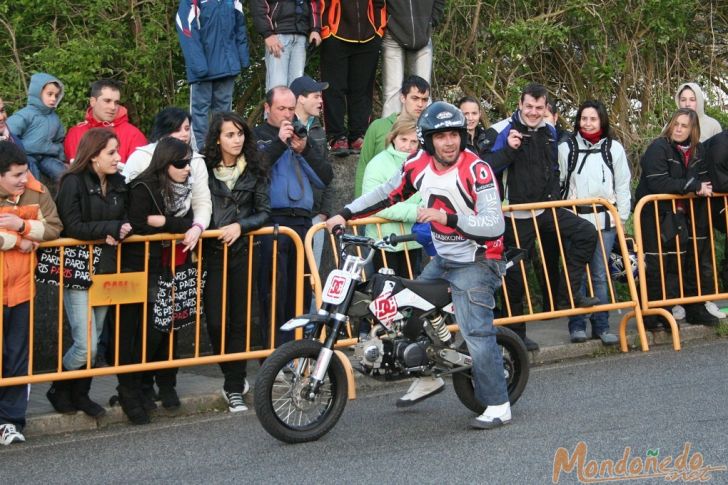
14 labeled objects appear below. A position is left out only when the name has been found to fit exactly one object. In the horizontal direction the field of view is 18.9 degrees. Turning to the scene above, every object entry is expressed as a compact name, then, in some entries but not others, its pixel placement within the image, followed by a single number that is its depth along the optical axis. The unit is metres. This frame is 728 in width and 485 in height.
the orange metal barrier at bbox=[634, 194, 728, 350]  18.19
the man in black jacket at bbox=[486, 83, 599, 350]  17.32
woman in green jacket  16.64
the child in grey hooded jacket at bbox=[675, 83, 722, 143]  19.82
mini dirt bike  12.54
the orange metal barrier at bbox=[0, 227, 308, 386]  13.78
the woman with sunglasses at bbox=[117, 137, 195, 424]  14.19
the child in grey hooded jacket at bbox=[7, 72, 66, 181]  16.88
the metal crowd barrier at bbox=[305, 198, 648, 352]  17.07
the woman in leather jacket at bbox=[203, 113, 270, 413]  14.83
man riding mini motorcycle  13.02
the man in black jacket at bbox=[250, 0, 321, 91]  19.40
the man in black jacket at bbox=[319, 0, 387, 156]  20.17
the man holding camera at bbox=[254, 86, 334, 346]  15.75
